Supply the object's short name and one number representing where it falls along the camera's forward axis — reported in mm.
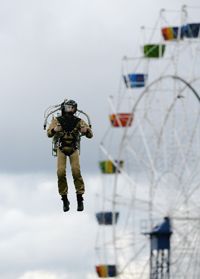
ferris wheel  134625
